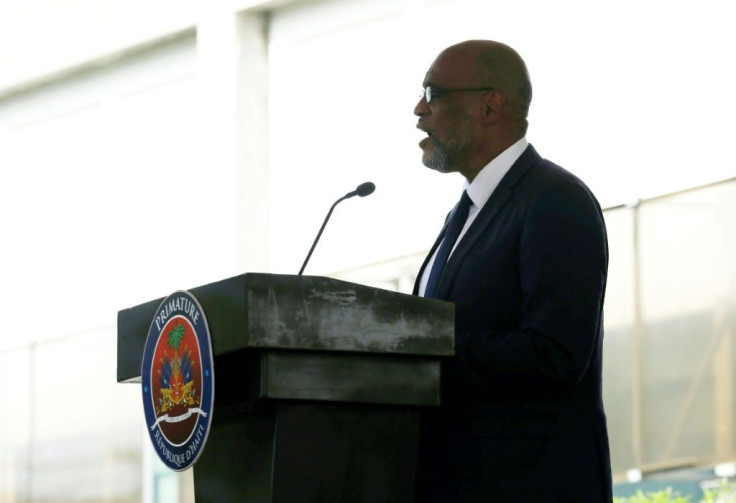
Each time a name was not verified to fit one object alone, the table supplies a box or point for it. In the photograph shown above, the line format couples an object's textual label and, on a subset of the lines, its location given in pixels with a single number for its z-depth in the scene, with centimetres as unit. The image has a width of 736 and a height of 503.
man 631
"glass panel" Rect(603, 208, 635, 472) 1006
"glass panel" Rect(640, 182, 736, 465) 954
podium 609
